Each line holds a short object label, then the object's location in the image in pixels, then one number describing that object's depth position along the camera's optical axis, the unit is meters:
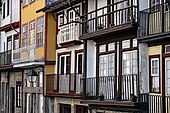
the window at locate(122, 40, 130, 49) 24.60
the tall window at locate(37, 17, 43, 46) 35.00
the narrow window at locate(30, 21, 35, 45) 37.06
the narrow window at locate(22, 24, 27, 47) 38.84
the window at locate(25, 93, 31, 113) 37.92
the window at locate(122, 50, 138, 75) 23.95
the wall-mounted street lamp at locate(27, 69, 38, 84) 34.72
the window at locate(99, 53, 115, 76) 26.11
